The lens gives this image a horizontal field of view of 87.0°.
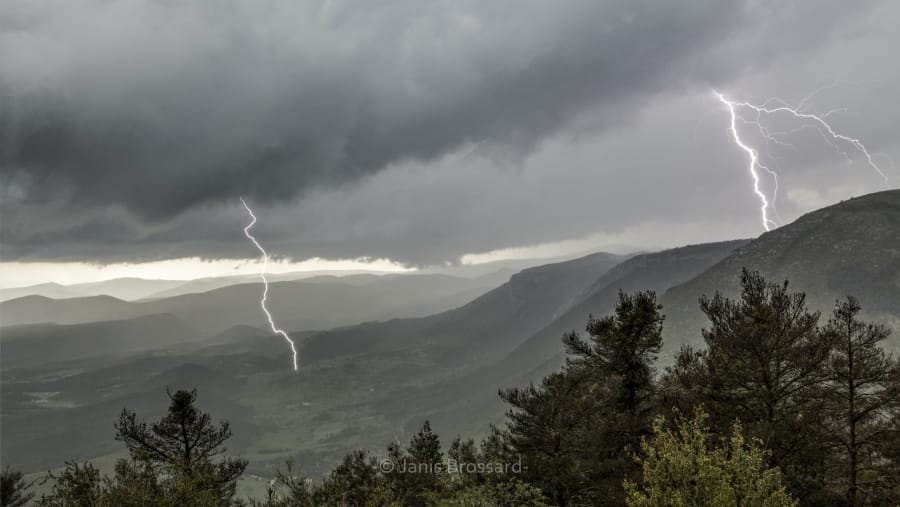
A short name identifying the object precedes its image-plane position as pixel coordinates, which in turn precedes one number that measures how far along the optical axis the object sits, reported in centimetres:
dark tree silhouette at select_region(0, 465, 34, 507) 4889
